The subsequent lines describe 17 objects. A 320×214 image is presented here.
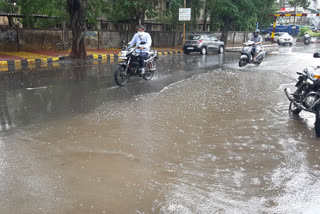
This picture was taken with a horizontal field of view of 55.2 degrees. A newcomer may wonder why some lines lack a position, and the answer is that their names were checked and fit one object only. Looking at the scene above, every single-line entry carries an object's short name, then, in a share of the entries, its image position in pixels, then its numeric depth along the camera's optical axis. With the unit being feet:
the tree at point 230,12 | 87.03
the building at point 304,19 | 221.17
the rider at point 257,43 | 47.44
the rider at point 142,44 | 31.01
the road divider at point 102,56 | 58.31
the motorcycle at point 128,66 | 30.04
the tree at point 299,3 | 178.96
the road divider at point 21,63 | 42.08
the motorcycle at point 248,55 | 46.98
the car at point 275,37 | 137.26
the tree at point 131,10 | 70.59
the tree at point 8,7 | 62.16
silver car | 72.02
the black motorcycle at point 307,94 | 18.56
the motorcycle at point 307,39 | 132.36
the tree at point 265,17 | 132.20
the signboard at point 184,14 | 76.22
